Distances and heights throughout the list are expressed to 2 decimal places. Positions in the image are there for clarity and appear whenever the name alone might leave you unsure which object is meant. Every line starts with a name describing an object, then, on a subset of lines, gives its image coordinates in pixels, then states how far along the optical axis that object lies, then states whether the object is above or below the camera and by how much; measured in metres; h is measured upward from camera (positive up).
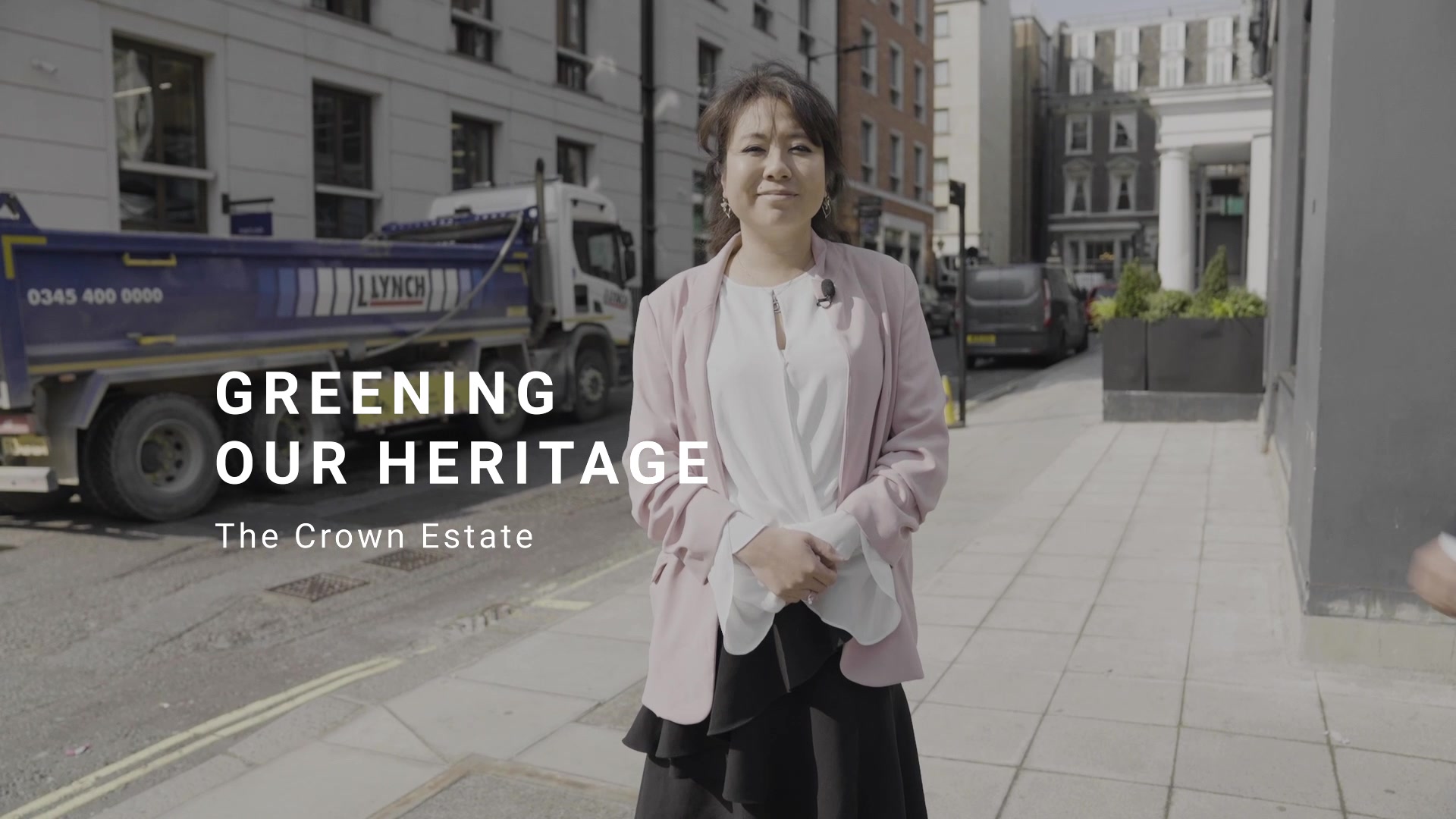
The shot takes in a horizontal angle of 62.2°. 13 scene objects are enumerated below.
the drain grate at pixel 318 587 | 6.93 -1.67
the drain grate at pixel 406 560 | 7.69 -1.66
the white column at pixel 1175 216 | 22.84 +1.75
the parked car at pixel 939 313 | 33.03 -0.18
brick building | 37.28 +6.26
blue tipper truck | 8.48 -0.28
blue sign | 15.07 +0.97
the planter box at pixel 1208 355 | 12.36 -0.48
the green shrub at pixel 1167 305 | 12.68 +0.04
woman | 2.23 -0.35
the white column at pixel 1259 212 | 17.73 +1.51
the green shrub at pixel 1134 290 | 12.93 +0.19
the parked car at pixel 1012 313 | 21.77 -0.11
